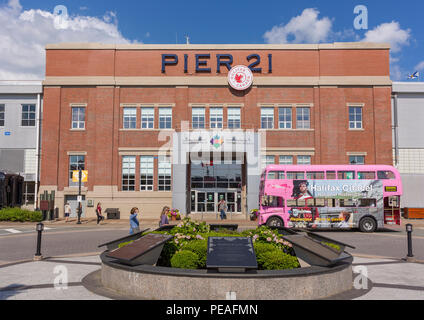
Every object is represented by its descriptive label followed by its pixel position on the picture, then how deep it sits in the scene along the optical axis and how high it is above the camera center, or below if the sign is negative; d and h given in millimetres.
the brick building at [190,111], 33938 +6722
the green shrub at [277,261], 8258 -1691
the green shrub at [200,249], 8617 -1539
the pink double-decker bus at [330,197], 24031 -773
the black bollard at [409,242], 12600 -1920
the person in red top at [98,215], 28341 -2379
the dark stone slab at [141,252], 7918 -1497
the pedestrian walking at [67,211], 31219 -2289
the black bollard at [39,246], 12453 -2098
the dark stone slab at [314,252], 8000 -1516
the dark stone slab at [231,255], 7160 -1445
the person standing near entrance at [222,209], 32531 -2143
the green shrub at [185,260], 8289 -1683
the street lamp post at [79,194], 29147 -855
